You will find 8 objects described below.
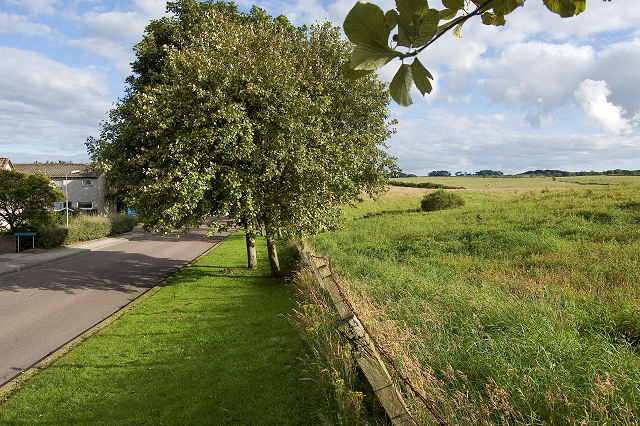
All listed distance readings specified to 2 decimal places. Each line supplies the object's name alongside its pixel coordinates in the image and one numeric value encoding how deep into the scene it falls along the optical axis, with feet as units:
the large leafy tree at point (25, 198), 87.20
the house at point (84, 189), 156.66
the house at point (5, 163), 118.38
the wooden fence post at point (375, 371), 12.56
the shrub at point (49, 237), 89.45
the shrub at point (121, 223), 122.31
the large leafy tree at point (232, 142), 43.29
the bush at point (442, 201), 150.82
